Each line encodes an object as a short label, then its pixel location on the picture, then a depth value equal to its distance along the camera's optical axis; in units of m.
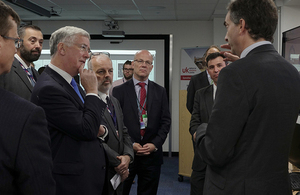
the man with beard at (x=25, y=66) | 2.11
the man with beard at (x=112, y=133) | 1.92
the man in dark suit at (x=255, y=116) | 1.09
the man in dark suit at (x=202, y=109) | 2.31
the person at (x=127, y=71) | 5.30
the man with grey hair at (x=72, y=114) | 1.42
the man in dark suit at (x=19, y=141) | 0.76
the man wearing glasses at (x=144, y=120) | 2.61
